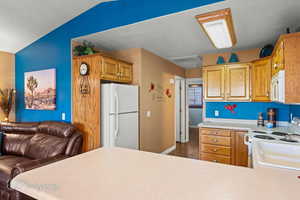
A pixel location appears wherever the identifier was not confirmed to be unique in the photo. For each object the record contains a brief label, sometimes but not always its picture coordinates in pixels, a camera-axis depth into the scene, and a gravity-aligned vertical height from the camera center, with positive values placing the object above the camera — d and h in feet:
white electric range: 6.32 -1.56
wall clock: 9.10 +1.69
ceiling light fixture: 5.46 +2.66
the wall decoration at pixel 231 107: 11.24 -0.52
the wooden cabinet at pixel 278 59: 5.98 +1.62
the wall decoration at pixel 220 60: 11.17 +2.61
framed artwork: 10.92 +0.72
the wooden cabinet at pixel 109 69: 8.86 +1.70
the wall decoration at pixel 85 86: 9.22 +0.78
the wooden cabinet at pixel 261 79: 8.86 +1.10
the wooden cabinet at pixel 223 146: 9.25 -2.68
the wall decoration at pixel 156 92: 12.28 +0.61
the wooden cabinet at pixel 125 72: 10.09 +1.72
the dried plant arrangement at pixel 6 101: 11.97 -0.05
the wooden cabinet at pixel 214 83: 10.52 +1.06
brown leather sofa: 7.02 -2.42
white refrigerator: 8.74 -0.88
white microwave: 5.88 +0.47
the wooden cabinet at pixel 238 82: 9.93 +1.03
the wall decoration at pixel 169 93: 14.72 +0.60
